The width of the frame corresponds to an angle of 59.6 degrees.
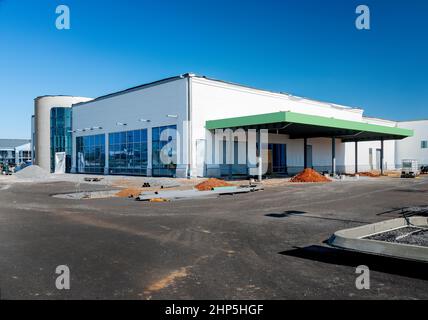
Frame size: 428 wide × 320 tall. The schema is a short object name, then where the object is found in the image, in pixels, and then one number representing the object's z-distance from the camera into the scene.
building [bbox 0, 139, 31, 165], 97.50
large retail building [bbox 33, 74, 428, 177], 33.81
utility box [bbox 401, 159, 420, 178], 42.03
